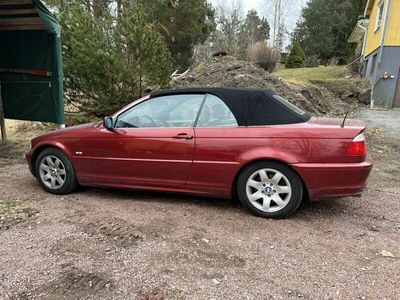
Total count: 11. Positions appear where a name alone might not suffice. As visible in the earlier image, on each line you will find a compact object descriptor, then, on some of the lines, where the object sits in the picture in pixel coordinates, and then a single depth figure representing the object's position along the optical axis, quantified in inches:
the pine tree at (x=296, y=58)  1284.4
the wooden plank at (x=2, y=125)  339.6
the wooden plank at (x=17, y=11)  291.6
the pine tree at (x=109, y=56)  342.3
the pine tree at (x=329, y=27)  1366.9
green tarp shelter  292.7
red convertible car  151.0
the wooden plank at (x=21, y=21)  304.0
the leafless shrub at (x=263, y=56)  1066.1
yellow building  621.3
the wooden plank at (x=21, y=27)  309.5
